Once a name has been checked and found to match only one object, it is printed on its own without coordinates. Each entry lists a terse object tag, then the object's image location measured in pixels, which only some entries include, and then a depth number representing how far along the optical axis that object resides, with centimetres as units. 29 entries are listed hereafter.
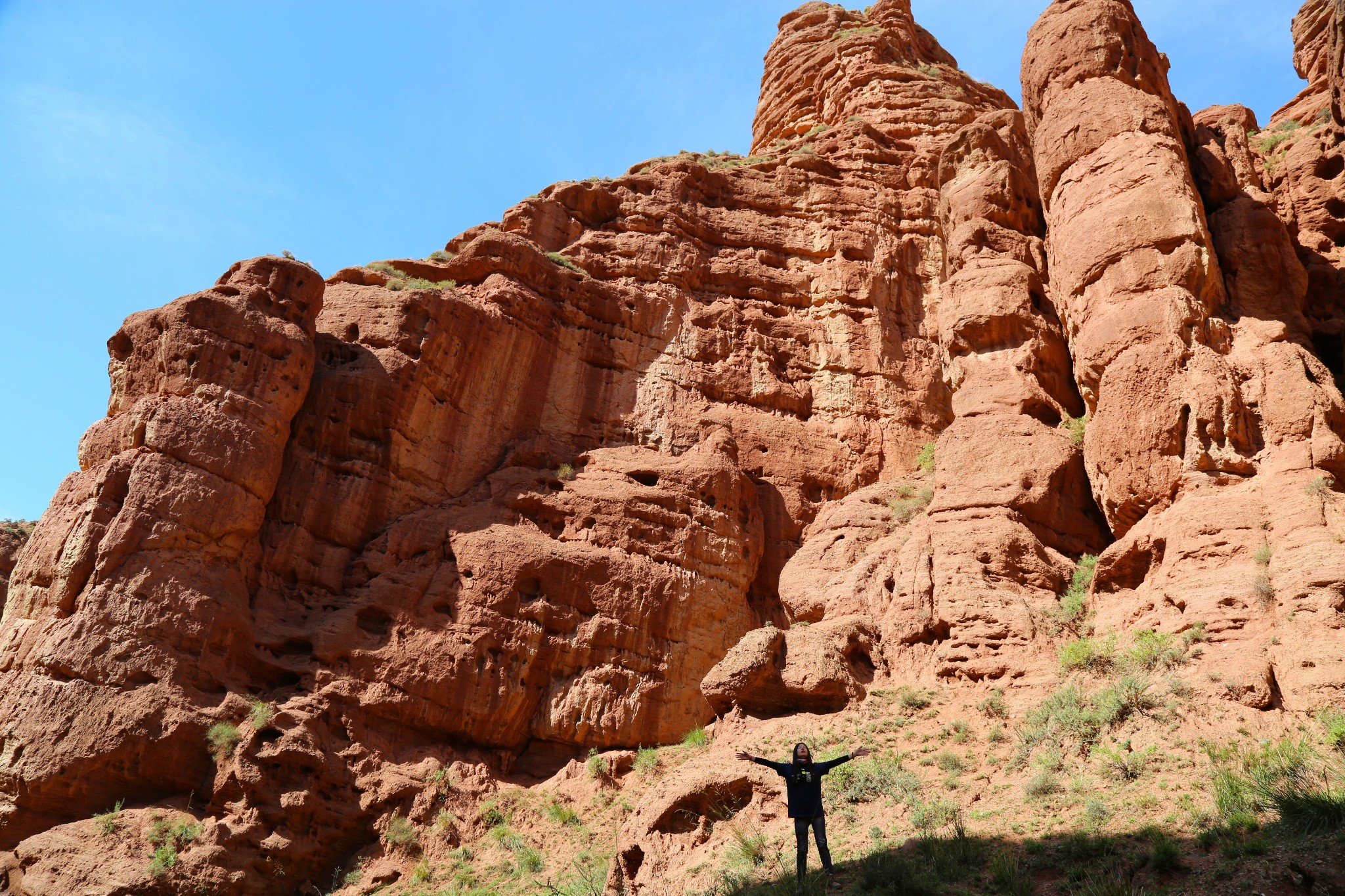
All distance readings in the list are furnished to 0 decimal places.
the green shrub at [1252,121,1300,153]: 2506
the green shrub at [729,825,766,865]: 1272
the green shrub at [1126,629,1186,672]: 1356
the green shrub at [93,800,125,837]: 1645
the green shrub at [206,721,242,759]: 1748
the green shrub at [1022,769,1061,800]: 1219
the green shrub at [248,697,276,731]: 1783
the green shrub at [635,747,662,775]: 1883
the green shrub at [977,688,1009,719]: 1446
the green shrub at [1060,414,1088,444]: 1873
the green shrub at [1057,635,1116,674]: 1420
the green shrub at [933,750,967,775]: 1356
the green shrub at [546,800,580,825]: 1827
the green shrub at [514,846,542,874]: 1711
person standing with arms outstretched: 1129
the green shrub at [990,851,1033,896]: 1017
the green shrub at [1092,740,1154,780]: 1200
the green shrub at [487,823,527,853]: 1798
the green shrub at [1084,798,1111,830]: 1109
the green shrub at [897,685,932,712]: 1534
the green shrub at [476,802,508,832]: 1856
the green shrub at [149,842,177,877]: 1606
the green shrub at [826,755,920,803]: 1345
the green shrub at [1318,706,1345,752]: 1098
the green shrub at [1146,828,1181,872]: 984
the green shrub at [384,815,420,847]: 1802
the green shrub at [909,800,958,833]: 1226
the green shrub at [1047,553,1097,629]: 1594
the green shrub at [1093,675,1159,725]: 1298
